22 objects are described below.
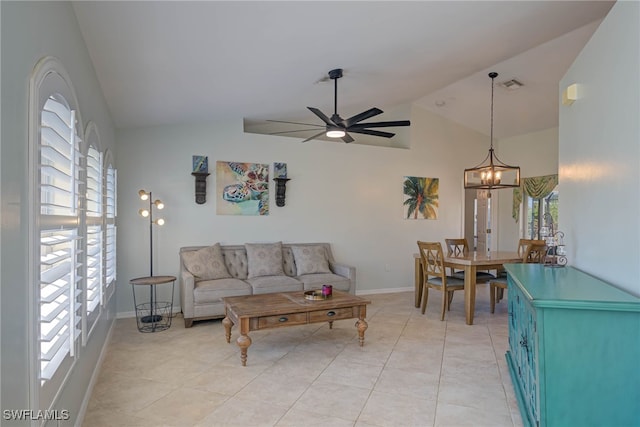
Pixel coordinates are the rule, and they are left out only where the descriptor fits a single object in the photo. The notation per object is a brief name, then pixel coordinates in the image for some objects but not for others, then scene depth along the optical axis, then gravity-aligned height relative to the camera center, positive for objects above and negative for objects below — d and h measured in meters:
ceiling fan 4.11 +0.94
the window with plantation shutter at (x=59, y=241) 1.60 -0.14
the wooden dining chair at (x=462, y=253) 5.41 -0.65
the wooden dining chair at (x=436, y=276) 5.02 -0.87
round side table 4.61 -1.36
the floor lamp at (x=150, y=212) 4.95 -0.04
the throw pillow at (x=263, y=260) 5.47 -0.71
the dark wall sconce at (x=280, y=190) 5.95 +0.29
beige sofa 4.73 -0.87
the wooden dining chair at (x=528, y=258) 4.88 -0.62
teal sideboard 1.92 -0.73
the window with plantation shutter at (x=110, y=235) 3.70 -0.27
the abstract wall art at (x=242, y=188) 5.70 +0.30
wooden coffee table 3.52 -0.96
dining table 4.88 -0.70
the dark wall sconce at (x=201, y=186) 5.47 +0.32
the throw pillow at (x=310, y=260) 5.72 -0.75
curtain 6.78 +0.40
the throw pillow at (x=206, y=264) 5.09 -0.72
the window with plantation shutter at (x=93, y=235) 2.73 -0.20
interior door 8.48 -0.23
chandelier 5.18 +0.45
